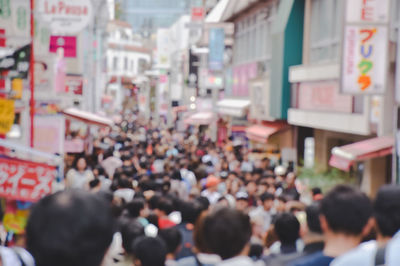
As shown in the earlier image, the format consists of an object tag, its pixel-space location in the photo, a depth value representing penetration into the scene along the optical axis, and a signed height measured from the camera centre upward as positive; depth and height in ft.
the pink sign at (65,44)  66.40 +3.86
